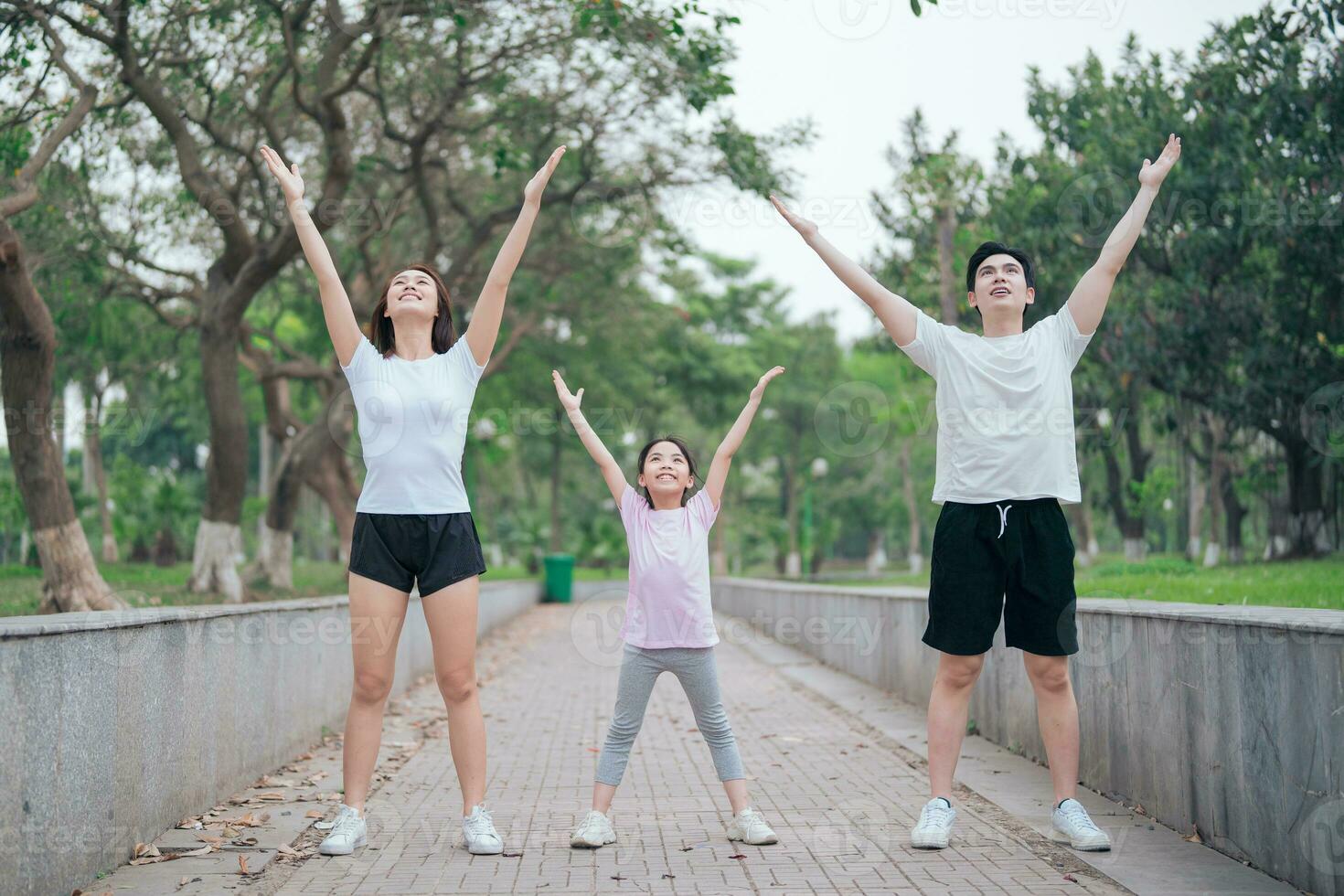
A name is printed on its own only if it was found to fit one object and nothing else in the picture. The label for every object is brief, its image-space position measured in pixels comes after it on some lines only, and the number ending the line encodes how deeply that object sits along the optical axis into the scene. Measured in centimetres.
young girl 504
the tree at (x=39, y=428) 1018
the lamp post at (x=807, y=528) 4350
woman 480
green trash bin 3578
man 482
